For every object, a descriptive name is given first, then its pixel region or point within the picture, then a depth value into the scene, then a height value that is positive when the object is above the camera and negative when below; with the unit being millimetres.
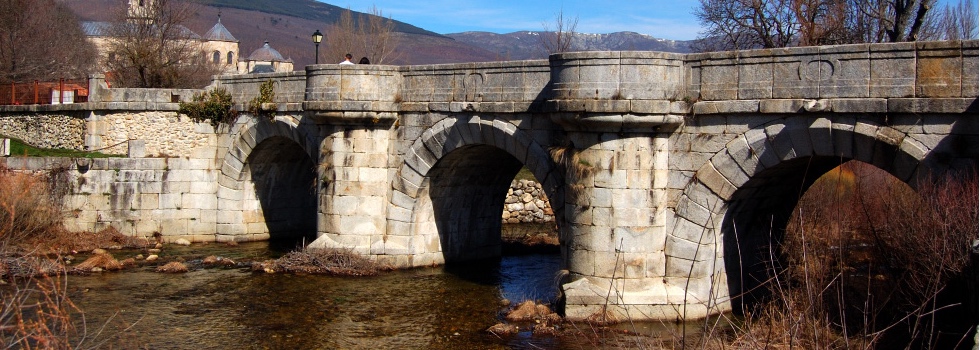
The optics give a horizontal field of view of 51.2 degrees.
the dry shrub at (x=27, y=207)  16562 -595
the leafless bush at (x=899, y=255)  8680 -566
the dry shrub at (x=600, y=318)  11969 -1526
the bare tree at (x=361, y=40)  45281 +6520
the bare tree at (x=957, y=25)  30120 +5274
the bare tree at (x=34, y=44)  37250 +5174
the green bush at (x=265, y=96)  18516 +1516
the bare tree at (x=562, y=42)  36194 +5689
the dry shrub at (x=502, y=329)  12094 -1709
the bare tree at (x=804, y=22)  23062 +4069
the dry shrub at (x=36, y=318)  5700 -1543
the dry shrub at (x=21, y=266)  14501 -1367
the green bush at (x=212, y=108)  19750 +1355
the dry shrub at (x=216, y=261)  17094 -1395
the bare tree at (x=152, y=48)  28375 +4154
